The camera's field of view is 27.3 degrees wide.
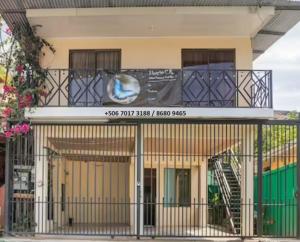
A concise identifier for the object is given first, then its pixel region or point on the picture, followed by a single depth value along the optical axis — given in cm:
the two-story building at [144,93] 1684
